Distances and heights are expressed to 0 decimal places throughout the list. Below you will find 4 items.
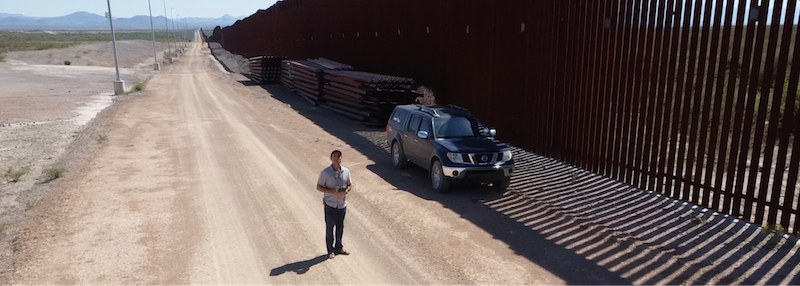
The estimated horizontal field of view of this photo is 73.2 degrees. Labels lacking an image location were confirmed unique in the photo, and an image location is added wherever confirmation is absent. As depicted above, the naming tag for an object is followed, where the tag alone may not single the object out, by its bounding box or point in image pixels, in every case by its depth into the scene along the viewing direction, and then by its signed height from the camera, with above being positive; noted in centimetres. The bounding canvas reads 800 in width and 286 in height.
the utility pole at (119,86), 2980 -254
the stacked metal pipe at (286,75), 3231 -222
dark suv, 1049 -220
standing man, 711 -197
